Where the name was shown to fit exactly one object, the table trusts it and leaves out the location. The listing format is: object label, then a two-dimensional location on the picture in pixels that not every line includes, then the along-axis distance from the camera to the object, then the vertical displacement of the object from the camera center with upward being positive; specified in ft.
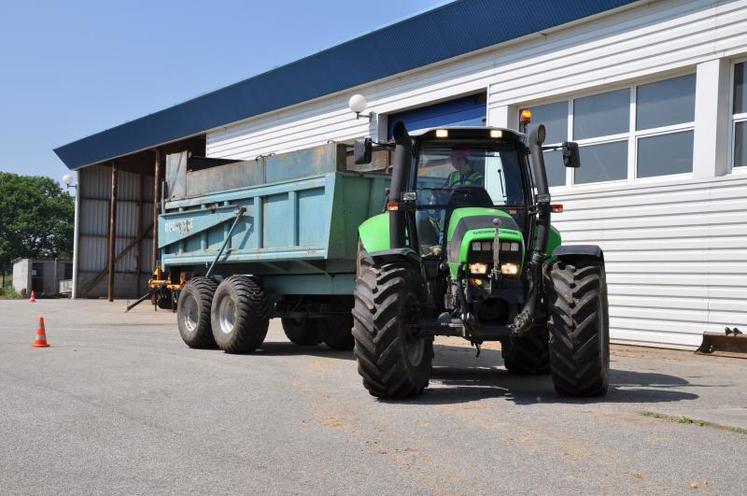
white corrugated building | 40.81 +7.82
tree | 238.89 +2.63
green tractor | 24.41 -0.82
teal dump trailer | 35.40 -0.30
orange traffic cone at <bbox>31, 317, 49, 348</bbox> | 42.98 -5.63
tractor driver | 27.73 +2.36
